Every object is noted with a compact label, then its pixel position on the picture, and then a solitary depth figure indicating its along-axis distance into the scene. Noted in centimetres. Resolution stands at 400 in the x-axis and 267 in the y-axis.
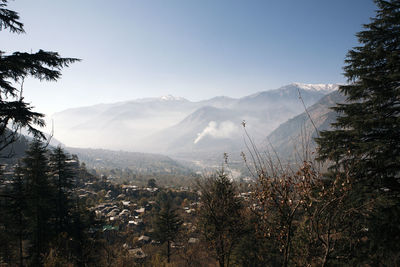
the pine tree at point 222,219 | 919
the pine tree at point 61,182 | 1911
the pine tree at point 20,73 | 511
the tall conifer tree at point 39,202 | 1592
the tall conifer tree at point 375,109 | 706
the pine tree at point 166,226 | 2842
